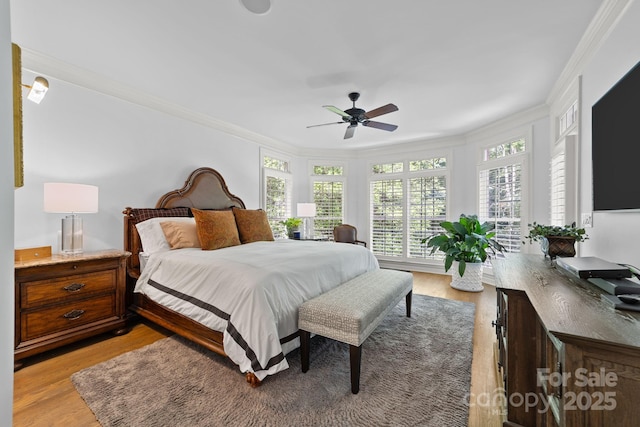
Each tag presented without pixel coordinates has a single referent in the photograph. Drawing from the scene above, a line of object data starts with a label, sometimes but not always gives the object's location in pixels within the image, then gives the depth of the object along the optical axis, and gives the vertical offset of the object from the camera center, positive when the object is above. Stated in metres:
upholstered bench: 1.82 -0.77
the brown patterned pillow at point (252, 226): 3.64 -0.19
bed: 1.83 -0.62
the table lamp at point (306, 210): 5.36 +0.05
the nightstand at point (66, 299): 2.08 -0.77
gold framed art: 0.83 +0.30
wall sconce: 2.10 +0.98
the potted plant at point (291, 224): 5.27 -0.23
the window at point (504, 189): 3.99 +0.40
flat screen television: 1.33 +0.39
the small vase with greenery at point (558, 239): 1.91 -0.18
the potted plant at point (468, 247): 3.99 -0.51
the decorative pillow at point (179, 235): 2.98 -0.26
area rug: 1.58 -1.22
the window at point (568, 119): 2.65 +1.05
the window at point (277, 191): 5.24 +0.45
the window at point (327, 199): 6.14 +0.32
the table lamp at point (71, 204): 2.31 +0.06
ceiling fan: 2.93 +1.15
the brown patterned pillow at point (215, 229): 3.01 -0.21
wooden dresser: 0.79 -0.50
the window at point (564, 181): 2.68 +0.36
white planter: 4.07 -1.01
